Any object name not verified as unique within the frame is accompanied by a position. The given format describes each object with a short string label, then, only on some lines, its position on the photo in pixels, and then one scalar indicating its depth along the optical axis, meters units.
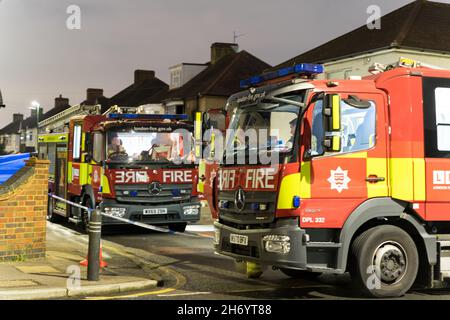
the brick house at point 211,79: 38.78
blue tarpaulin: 10.12
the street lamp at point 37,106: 22.38
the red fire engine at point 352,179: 6.95
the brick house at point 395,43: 24.94
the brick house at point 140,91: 52.90
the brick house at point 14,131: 88.31
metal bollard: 7.98
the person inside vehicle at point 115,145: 13.62
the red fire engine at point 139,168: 13.53
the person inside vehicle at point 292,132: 7.06
